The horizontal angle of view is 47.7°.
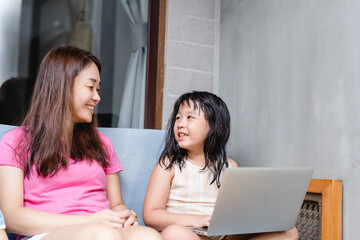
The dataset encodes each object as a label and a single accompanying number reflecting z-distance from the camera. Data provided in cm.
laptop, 113
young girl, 147
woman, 118
